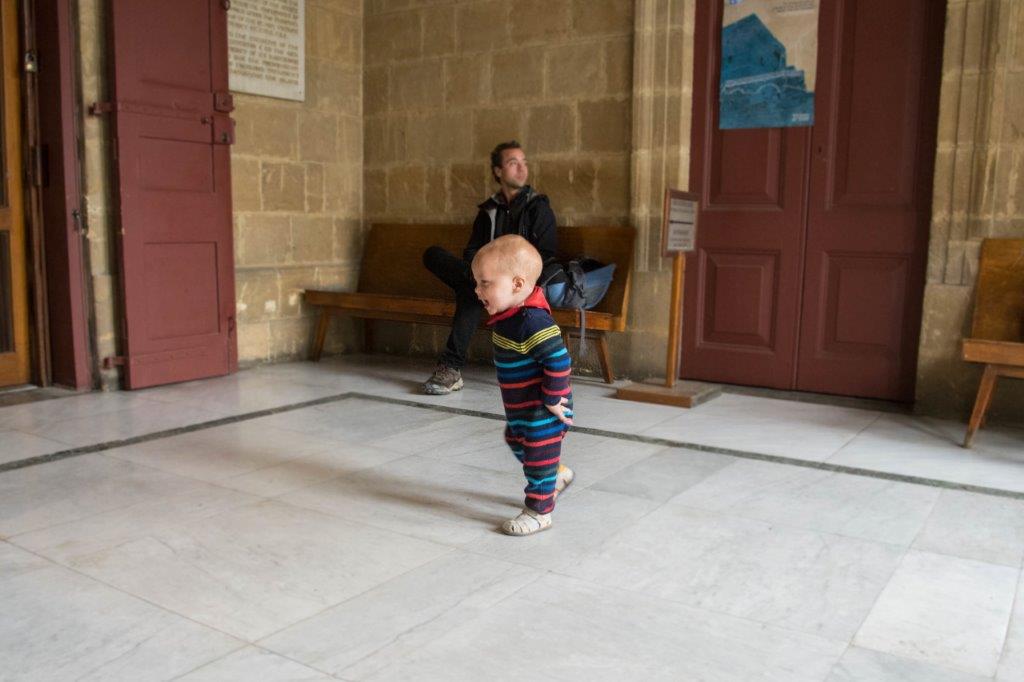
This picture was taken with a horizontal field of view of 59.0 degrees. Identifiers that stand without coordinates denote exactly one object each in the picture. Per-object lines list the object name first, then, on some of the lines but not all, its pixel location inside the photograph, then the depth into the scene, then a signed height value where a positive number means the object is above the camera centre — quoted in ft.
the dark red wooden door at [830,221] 14.21 +0.26
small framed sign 13.89 +0.18
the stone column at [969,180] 12.92 +0.86
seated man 15.47 +0.00
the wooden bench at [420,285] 15.93 -1.08
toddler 8.11 -1.20
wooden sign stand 14.02 -1.01
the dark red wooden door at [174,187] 14.55 +0.67
